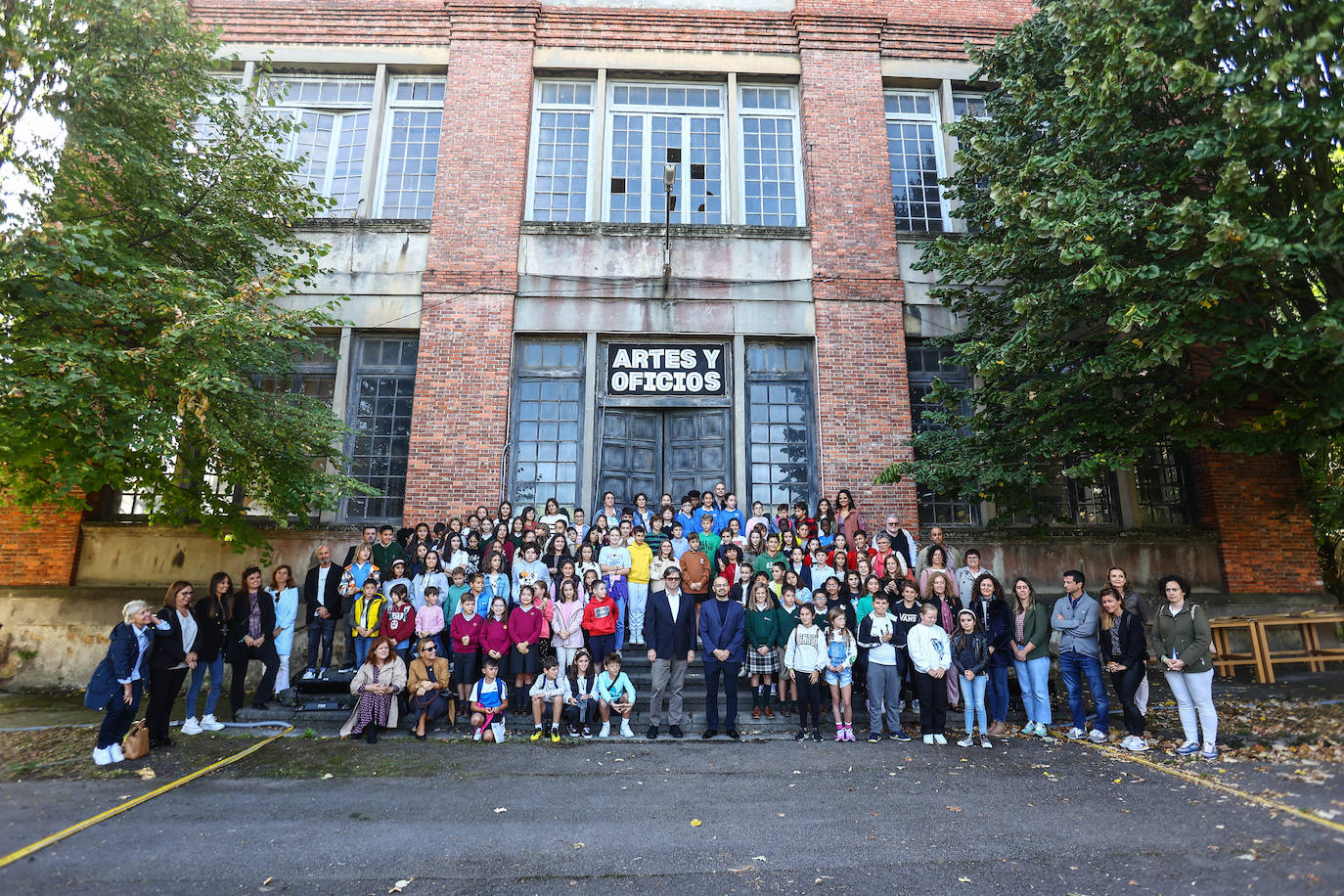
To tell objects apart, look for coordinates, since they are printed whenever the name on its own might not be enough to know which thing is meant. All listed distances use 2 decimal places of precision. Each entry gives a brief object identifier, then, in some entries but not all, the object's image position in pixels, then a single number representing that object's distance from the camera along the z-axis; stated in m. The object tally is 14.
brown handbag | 6.93
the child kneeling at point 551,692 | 7.87
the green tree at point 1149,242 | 6.98
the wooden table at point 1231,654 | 10.02
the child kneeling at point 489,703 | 7.76
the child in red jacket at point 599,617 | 8.27
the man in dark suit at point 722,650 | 7.87
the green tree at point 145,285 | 7.11
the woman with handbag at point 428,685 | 7.88
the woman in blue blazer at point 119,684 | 6.83
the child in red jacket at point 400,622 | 8.26
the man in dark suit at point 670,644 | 7.98
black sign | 12.66
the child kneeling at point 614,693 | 7.95
